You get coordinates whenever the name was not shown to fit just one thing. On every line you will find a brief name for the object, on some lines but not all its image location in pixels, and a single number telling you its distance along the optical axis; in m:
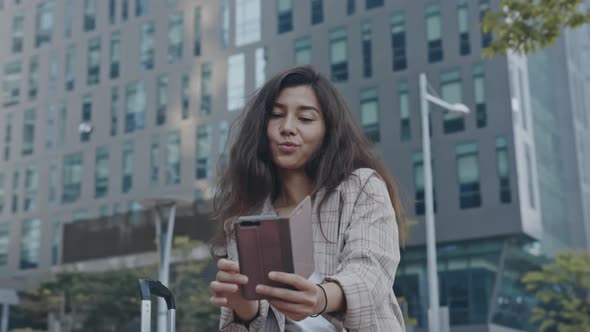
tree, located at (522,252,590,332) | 24.41
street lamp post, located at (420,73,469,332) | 17.77
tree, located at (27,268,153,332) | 31.91
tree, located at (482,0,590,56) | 8.98
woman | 1.87
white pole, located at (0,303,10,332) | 39.06
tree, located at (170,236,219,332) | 27.86
